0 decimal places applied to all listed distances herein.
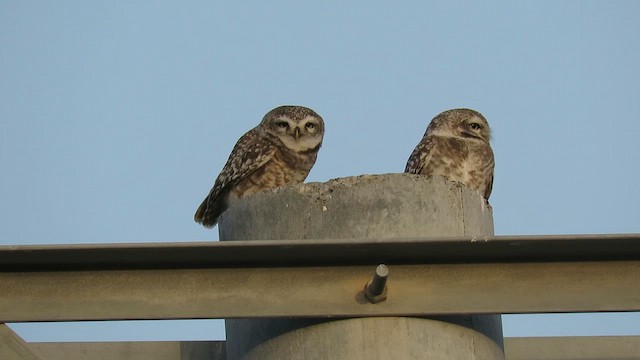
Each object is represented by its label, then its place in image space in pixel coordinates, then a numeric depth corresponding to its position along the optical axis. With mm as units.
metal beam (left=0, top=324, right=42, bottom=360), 9211
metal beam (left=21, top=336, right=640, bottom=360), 12367
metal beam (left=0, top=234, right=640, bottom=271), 9398
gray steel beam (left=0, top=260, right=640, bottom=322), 9609
